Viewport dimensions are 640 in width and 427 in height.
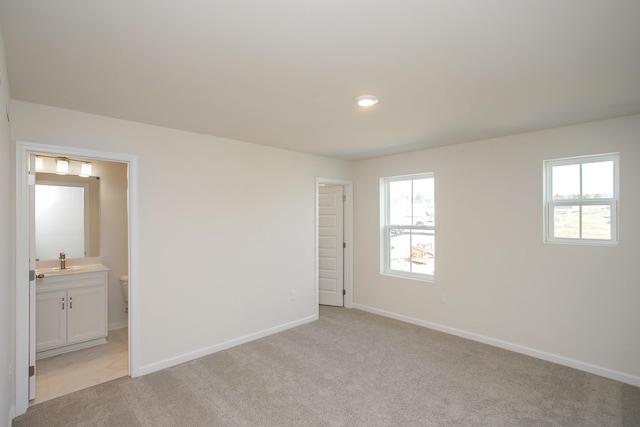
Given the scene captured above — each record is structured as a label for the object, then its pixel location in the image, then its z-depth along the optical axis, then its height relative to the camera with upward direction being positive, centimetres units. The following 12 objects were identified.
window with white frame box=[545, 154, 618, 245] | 313 +13
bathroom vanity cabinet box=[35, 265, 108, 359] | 350 -109
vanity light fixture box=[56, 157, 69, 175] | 387 +59
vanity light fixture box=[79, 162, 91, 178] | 410 +57
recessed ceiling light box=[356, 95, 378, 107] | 245 +86
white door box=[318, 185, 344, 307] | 543 -52
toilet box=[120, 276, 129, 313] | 435 -96
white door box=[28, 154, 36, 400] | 262 -64
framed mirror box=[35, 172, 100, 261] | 395 -2
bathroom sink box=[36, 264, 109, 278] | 358 -65
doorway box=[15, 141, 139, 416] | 253 -43
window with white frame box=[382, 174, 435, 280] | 456 -20
